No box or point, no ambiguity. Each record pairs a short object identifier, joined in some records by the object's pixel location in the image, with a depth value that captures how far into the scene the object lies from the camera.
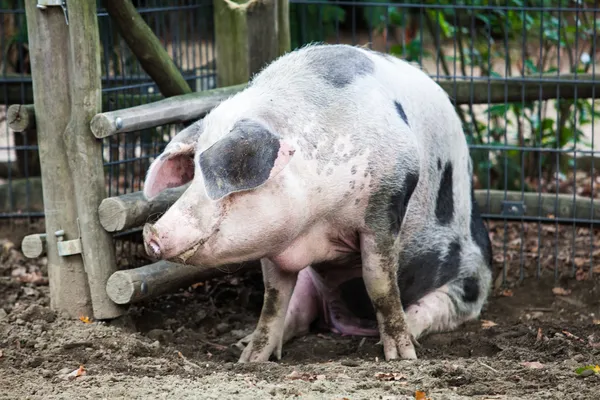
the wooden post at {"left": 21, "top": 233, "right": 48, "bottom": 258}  9.12
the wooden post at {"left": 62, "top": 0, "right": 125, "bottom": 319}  8.51
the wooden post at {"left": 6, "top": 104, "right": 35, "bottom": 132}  9.02
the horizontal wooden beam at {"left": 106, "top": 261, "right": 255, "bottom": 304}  8.85
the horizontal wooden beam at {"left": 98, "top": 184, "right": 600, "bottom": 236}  11.59
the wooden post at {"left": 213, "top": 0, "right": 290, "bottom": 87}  10.60
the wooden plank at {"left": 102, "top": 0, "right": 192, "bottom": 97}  9.36
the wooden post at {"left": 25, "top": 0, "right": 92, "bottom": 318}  8.66
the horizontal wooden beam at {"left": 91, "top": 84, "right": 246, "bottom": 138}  8.53
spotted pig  7.28
